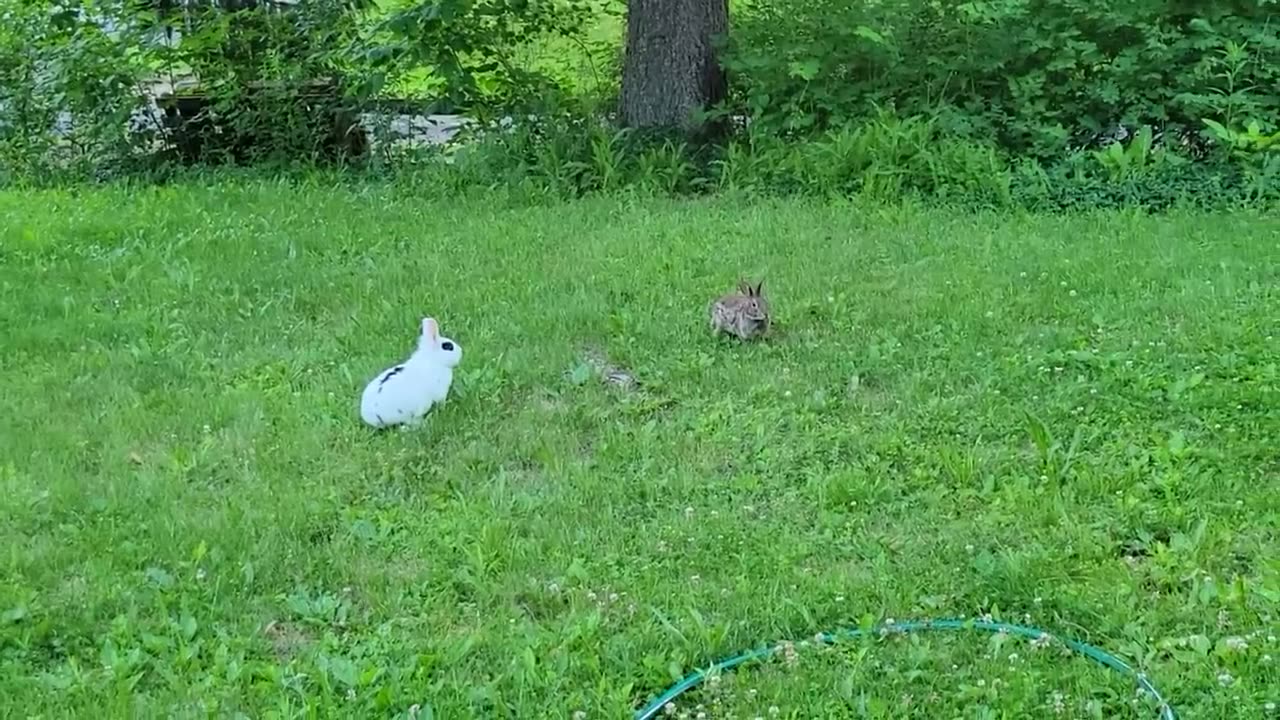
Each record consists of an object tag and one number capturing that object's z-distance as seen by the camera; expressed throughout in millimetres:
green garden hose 3002
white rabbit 4477
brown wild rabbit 5215
